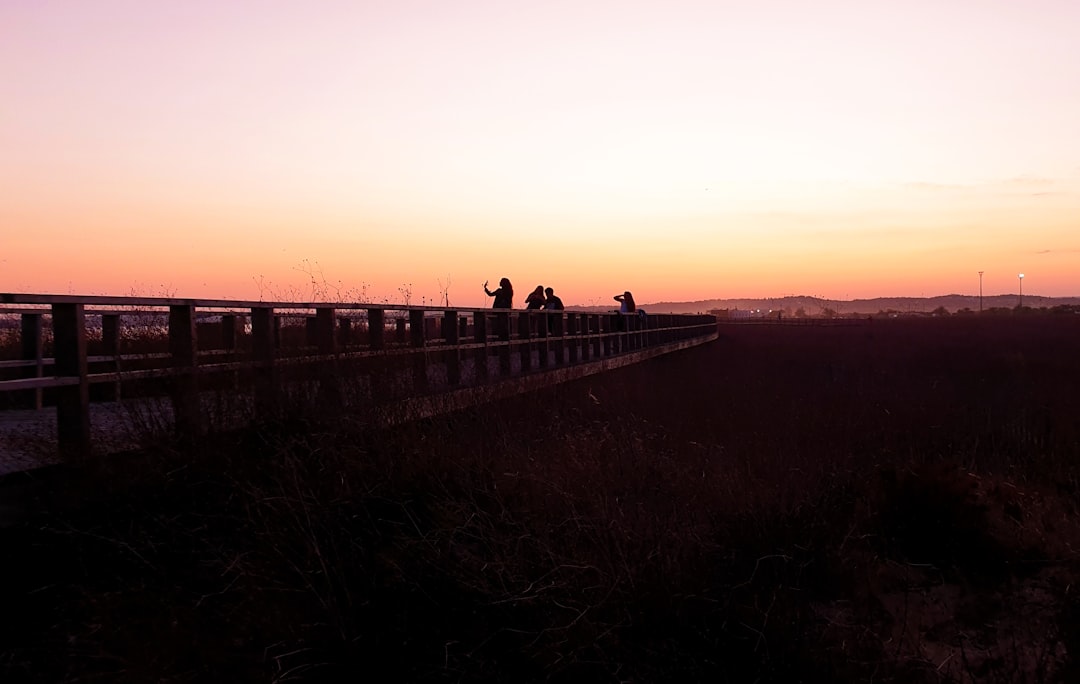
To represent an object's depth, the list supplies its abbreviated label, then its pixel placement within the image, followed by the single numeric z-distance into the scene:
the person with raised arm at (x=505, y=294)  18.45
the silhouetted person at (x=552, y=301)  22.41
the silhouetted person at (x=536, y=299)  21.17
